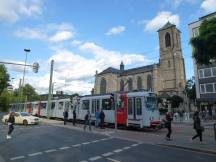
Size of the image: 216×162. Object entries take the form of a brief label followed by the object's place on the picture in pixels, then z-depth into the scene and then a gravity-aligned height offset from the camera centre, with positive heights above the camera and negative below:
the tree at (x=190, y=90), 59.27 +6.14
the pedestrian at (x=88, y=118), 22.55 -0.34
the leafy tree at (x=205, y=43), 12.88 +3.90
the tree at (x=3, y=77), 58.59 +8.76
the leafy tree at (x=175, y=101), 63.94 +3.66
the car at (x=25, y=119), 28.02 -0.59
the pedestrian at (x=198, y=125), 14.03 -0.57
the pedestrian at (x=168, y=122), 15.44 -0.46
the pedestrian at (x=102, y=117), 23.50 -0.30
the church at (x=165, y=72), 78.88 +14.85
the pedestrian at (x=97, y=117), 24.30 -0.26
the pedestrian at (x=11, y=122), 16.85 -0.58
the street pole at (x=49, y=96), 35.19 +2.51
